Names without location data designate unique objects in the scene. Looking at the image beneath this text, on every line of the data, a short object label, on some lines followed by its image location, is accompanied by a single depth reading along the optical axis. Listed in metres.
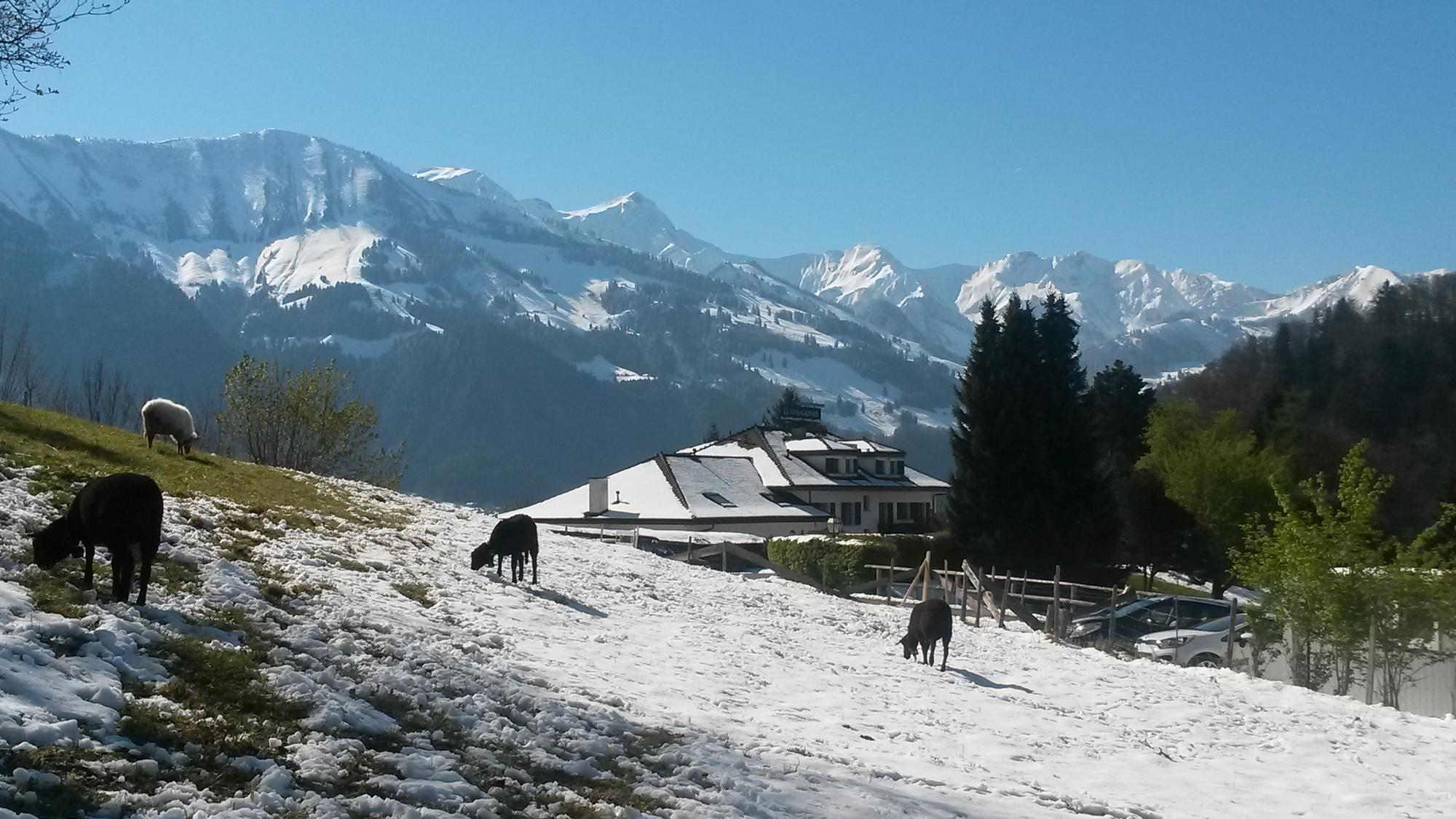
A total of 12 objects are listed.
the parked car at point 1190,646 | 28.69
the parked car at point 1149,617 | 31.48
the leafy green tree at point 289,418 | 50.41
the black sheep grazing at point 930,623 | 21.70
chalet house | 72.25
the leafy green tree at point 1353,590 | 24.06
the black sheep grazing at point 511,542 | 22.42
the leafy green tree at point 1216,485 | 67.19
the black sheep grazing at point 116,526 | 11.27
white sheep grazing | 27.41
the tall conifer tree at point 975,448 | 58.50
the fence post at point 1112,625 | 27.84
